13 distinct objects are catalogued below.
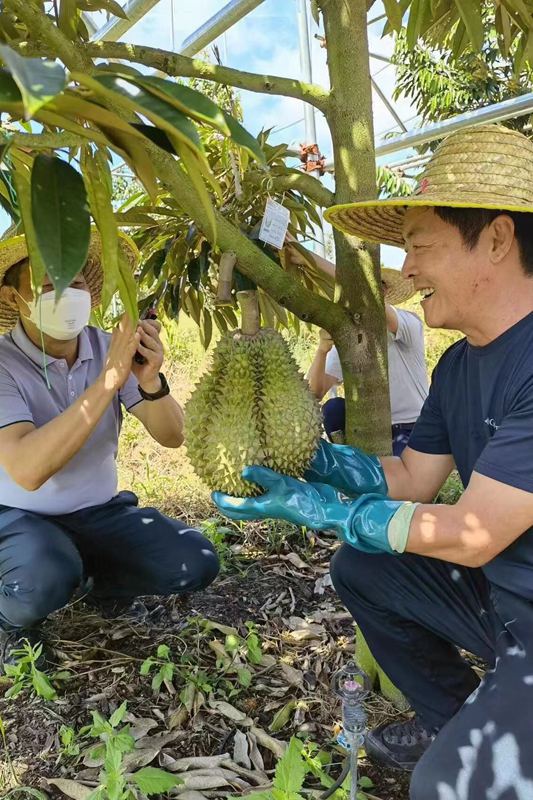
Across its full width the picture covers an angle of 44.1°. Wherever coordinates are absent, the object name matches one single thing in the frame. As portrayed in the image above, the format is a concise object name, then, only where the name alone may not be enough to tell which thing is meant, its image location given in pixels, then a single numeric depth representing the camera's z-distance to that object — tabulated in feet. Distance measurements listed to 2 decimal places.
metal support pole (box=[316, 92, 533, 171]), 9.20
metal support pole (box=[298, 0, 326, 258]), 15.39
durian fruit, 4.76
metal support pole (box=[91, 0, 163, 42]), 9.50
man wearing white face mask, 6.04
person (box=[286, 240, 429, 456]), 9.99
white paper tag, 5.21
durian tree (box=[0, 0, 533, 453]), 3.03
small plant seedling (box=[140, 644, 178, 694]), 6.05
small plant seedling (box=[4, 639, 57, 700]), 5.84
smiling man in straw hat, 4.09
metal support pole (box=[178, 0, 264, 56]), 9.23
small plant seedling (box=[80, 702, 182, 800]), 4.47
